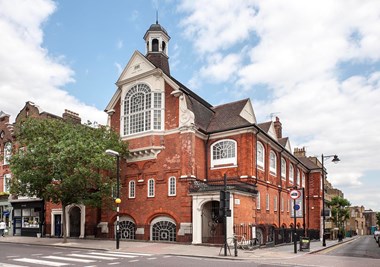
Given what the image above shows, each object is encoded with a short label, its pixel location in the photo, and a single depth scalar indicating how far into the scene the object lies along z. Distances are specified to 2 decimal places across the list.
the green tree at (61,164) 25.12
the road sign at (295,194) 21.89
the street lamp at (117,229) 22.30
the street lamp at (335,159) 29.60
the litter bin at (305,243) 23.48
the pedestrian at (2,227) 35.07
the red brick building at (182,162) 27.05
